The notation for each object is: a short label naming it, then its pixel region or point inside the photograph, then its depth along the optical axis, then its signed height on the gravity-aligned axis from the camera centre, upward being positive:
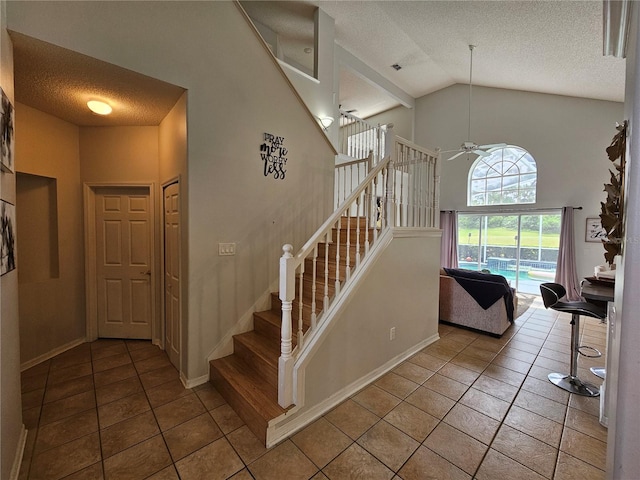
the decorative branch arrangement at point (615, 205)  1.36 +0.14
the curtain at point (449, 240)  7.56 -0.32
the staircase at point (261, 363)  1.98 -1.21
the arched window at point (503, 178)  6.59 +1.29
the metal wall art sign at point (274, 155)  2.87 +0.76
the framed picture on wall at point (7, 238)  1.45 -0.09
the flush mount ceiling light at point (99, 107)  2.47 +1.07
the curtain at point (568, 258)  5.88 -0.61
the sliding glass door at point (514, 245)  6.39 -0.41
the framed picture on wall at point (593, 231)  5.59 -0.02
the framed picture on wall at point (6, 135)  1.45 +0.49
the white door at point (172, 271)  2.72 -0.50
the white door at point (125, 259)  3.38 -0.43
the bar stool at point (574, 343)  2.45 -1.08
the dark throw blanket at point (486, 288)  3.75 -0.84
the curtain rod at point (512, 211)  6.22 +0.46
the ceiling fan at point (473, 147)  5.01 +1.51
